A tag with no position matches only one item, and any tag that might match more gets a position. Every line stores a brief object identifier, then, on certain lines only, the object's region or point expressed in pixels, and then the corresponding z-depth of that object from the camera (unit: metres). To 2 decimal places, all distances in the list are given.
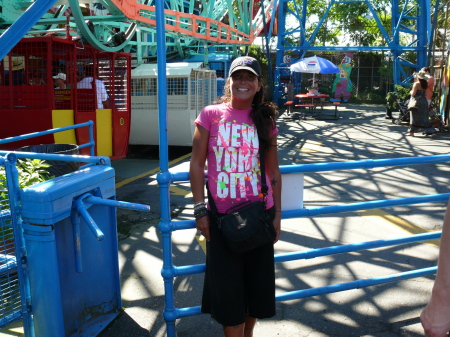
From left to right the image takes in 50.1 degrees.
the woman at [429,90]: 13.05
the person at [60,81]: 7.64
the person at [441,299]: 1.53
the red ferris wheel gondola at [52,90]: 7.20
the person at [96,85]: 8.13
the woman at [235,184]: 2.66
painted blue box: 2.70
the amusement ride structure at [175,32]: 7.22
